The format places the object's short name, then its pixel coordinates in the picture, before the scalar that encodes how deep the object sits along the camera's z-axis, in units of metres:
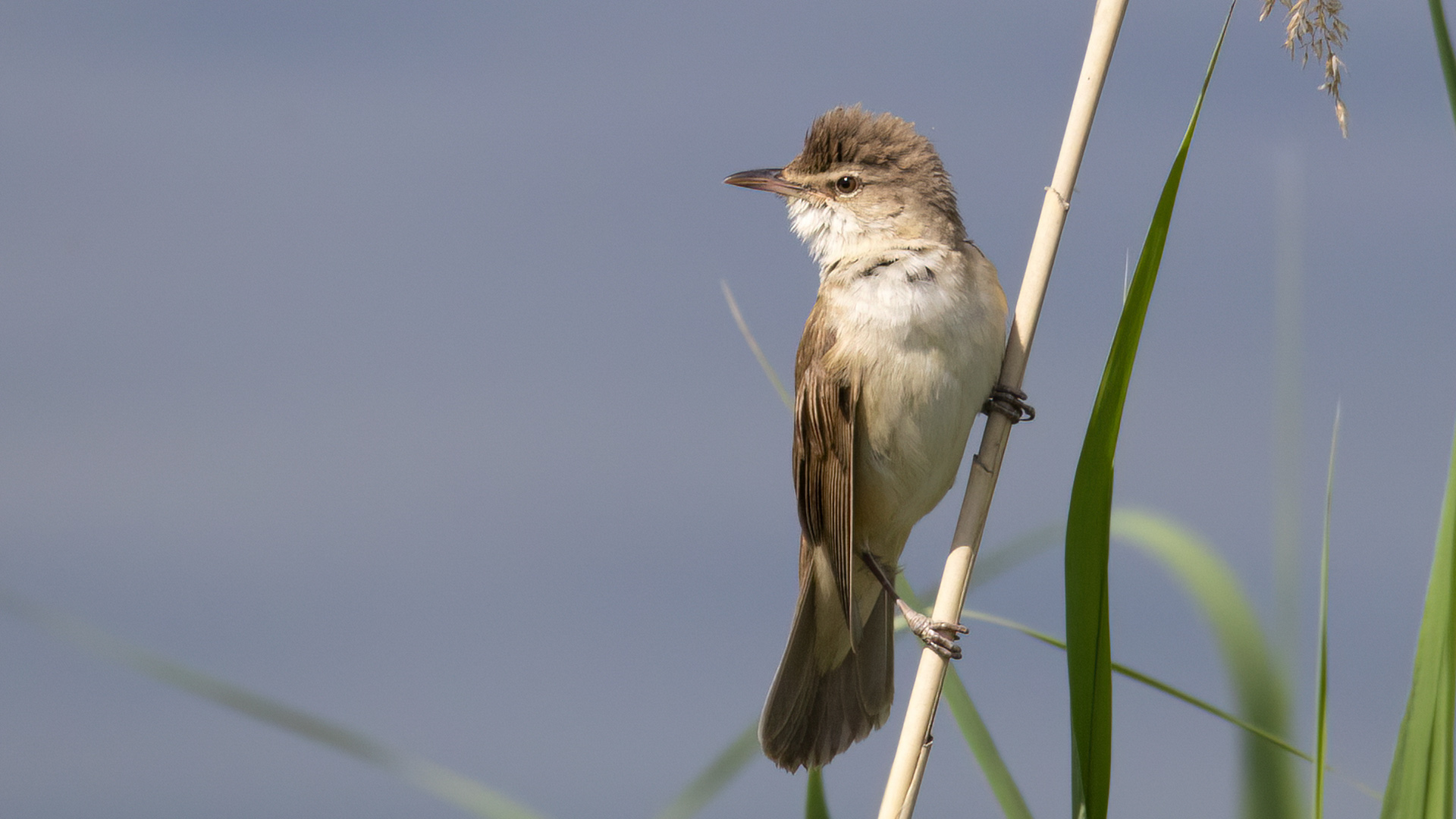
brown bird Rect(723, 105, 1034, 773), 6.22
